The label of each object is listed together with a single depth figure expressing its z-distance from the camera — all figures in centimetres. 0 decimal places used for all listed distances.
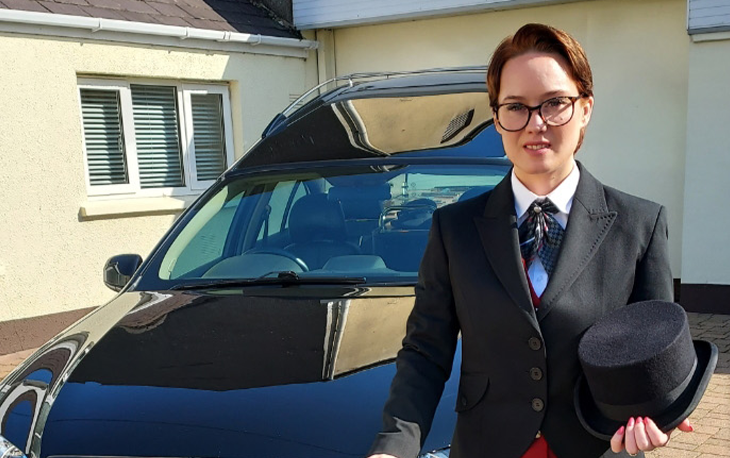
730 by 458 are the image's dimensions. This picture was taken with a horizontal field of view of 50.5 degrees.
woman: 151
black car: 223
